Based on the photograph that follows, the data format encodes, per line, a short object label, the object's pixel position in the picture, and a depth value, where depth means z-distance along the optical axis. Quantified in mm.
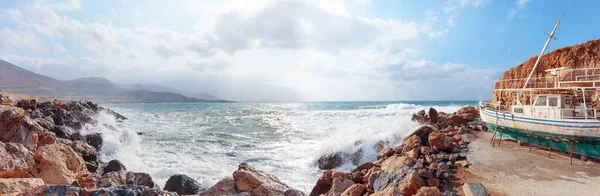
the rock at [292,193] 7699
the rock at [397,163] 7981
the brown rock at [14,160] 6254
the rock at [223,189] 7946
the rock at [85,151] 11172
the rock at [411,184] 6430
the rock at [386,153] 10865
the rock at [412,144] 10883
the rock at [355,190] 7080
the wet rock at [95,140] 15219
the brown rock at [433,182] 7203
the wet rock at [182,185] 8742
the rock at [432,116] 19502
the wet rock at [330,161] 13367
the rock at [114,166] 10259
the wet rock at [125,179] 7855
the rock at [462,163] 9049
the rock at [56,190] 3783
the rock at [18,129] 9453
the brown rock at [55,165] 7316
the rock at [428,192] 5770
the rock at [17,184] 4891
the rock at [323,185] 8344
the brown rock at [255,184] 7949
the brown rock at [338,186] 7551
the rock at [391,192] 5588
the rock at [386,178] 6988
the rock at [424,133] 11984
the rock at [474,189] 6445
